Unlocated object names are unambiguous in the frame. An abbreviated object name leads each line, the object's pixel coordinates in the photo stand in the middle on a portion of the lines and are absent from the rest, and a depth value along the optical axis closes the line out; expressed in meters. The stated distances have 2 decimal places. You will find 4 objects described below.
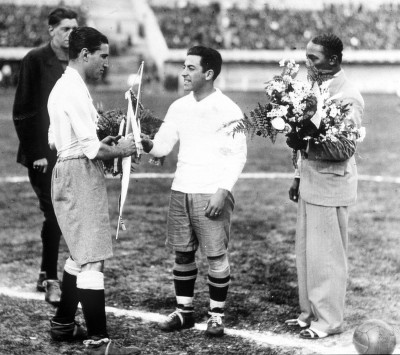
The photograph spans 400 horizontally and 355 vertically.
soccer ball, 4.81
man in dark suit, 6.53
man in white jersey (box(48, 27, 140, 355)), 5.19
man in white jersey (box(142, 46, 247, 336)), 5.69
